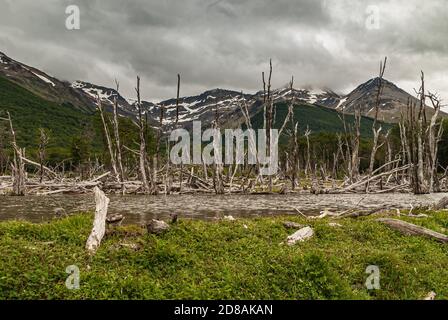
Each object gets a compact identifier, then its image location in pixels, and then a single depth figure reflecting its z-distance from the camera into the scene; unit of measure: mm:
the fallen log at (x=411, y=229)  13845
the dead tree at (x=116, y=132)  40781
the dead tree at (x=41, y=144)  46125
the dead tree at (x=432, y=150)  39812
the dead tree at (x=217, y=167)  40284
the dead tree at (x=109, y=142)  43294
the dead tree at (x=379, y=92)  43756
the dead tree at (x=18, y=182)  38156
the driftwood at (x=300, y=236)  13227
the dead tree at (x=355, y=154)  47062
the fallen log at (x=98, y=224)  11059
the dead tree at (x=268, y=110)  43156
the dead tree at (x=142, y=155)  39531
